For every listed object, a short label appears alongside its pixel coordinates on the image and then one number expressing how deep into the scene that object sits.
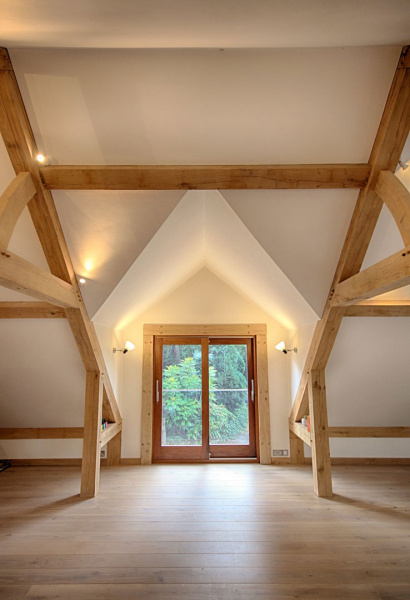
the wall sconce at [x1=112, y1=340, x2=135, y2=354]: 4.43
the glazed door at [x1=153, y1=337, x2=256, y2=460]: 4.61
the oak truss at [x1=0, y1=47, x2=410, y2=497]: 2.03
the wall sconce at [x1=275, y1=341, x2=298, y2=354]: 4.48
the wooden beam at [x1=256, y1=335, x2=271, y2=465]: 4.46
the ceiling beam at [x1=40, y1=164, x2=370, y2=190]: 2.38
